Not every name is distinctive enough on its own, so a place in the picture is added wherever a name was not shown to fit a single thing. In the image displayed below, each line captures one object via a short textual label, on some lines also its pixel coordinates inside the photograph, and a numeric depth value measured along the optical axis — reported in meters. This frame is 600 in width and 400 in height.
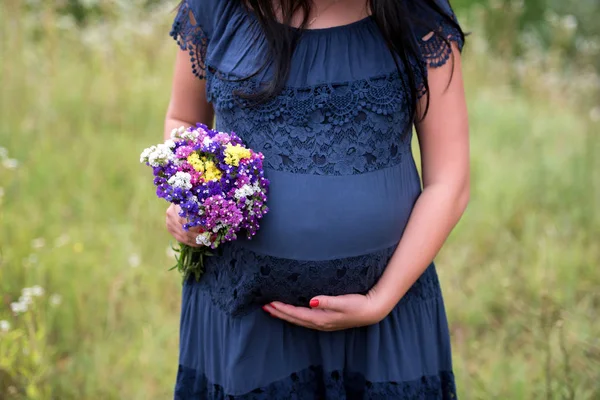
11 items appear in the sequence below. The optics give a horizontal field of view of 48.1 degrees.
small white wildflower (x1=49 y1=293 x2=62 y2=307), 2.94
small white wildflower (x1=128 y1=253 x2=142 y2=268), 3.15
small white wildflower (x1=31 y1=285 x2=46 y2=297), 2.36
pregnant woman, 1.59
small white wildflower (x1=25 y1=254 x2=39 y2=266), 2.88
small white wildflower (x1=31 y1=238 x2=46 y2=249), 3.23
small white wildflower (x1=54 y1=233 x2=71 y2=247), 3.17
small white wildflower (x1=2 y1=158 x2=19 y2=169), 2.71
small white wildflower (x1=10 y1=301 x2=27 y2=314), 2.29
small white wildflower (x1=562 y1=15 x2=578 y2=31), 5.12
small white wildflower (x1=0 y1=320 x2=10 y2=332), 2.27
